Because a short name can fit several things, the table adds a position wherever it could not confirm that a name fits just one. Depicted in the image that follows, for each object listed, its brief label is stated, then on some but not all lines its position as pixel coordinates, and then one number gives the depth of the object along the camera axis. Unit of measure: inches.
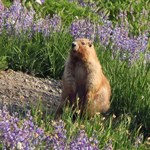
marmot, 507.8
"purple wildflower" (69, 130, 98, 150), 368.5
